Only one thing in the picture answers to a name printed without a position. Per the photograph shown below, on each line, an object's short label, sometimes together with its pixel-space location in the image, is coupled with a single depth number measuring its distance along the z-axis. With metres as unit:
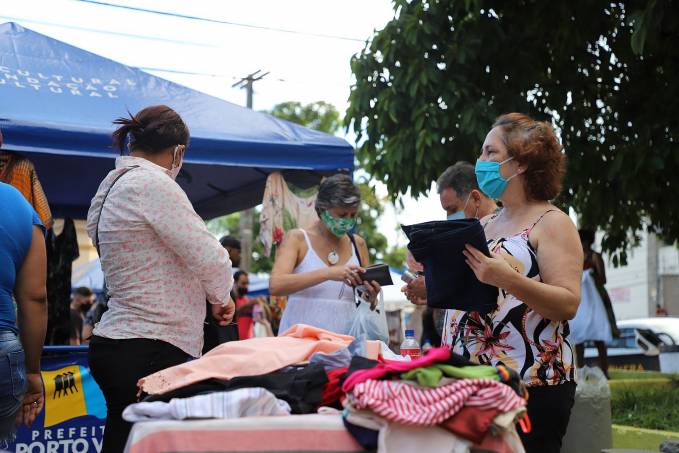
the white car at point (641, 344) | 14.79
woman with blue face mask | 2.72
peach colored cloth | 2.35
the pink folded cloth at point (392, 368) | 2.09
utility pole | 28.64
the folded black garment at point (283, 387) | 2.24
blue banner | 4.98
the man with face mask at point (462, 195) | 4.42
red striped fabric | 2.00
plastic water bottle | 3.38
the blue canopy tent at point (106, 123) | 5.45
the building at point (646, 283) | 37.88
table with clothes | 2.02
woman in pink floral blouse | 2.97
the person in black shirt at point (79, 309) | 11.56
